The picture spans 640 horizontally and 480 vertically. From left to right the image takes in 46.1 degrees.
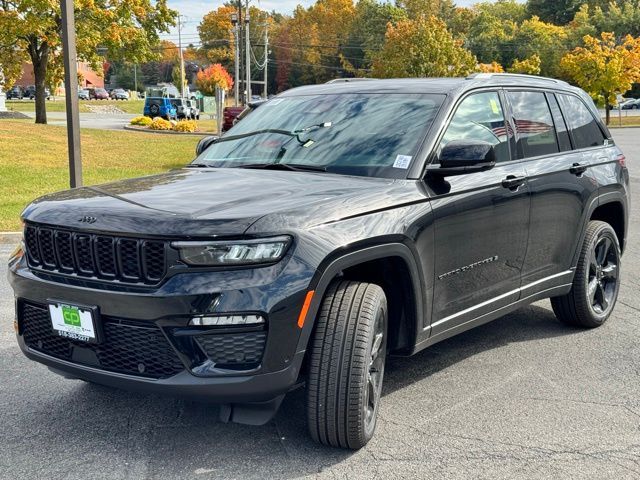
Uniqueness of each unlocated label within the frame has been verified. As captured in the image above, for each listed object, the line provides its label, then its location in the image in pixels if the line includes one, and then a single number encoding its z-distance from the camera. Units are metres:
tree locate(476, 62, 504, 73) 59.34
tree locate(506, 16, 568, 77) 86.62
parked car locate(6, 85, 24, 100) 91.25
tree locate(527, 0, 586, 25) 110.62
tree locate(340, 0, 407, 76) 105.31
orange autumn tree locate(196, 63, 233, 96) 82.88
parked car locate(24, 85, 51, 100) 95.19
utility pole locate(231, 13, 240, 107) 55.11
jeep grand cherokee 3.19
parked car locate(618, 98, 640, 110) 83.25
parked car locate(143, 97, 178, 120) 55.47
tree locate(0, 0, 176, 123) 30.23
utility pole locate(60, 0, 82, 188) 10.82
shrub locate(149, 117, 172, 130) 39.59
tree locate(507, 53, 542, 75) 64.06
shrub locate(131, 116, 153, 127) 42.28
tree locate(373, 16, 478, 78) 56.81
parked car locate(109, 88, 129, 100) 108.06
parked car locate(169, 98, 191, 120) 57.94
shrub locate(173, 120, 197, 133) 38.47
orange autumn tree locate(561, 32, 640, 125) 55.75
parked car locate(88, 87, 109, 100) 101.00
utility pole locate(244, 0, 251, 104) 52.03
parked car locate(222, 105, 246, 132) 27.86
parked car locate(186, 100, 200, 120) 59.61
